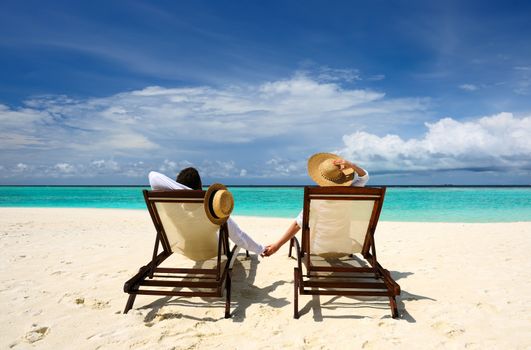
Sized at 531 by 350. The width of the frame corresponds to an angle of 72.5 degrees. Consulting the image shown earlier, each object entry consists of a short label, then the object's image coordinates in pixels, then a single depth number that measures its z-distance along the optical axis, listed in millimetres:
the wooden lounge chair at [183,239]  3385
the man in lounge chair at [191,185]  3787
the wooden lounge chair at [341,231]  3350
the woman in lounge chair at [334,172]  4000
